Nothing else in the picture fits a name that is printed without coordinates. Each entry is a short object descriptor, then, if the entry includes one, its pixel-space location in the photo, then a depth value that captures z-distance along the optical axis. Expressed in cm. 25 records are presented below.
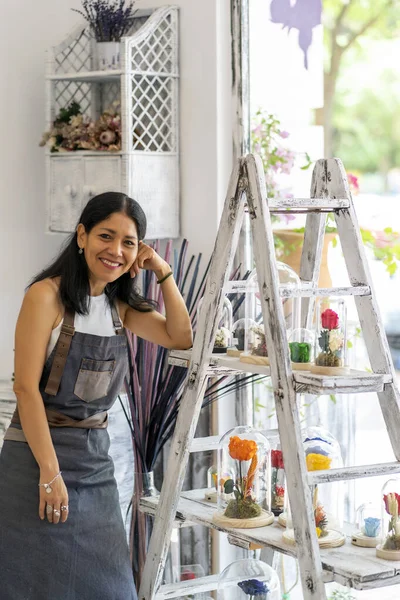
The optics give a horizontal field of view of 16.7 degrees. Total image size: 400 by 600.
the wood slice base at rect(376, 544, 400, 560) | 313
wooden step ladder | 306
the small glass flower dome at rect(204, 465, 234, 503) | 368
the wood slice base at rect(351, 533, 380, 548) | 326
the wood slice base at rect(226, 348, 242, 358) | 357
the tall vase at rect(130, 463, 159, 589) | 464
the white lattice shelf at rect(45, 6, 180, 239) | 500
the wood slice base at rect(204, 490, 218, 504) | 387
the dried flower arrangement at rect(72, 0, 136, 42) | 518
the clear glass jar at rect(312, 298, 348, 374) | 316
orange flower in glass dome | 353
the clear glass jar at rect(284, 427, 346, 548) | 329
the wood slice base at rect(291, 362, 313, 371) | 326
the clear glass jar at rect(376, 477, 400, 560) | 315
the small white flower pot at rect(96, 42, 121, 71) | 513
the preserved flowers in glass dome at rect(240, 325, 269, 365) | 335
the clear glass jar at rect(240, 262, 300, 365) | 340
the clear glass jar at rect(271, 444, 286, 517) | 364
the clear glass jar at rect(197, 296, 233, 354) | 372
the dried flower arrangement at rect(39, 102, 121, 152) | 509
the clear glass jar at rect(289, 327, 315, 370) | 326
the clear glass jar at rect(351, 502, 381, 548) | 327
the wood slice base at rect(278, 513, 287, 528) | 344
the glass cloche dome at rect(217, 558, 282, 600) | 393
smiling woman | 361
